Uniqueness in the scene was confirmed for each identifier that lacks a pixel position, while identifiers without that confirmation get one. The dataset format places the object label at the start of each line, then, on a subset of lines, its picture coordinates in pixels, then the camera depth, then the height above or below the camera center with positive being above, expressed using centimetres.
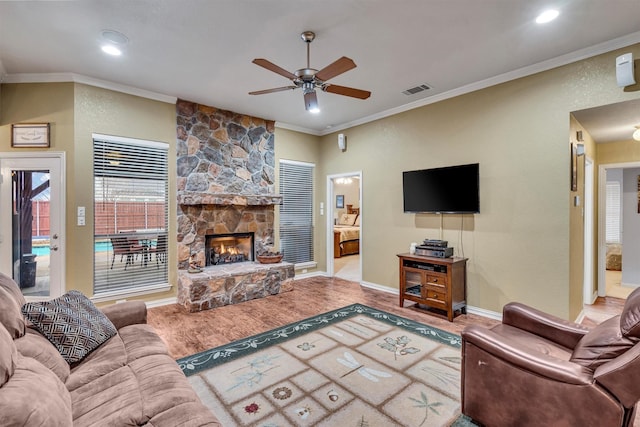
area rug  202 -136
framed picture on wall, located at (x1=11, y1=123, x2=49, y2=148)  364 +93
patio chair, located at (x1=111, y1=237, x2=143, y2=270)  409 -52
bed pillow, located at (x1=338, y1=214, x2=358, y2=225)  1049 -30
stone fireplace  444 +15
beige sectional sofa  108 -89
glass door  370 -21
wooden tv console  372 -95
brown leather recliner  139 -88
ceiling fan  247 +120
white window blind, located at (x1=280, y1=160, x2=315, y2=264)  591 -1
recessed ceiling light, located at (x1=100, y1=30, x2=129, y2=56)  281 +165
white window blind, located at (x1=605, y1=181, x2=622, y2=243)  630 -7
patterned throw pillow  178 -72
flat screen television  389 +29
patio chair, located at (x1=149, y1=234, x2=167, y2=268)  441 -56
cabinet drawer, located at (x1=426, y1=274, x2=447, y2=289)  377 -91
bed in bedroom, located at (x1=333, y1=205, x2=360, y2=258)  841 -87
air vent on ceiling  402 +166
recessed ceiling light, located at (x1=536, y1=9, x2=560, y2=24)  250 +164
